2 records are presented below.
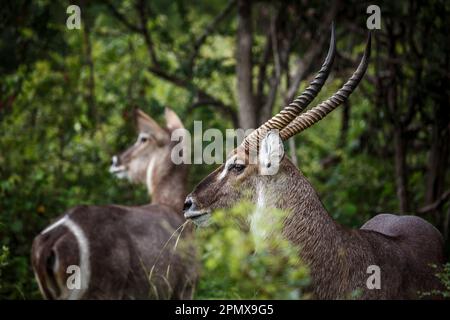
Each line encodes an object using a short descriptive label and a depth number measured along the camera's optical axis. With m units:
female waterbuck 5.33
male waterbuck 3.88
